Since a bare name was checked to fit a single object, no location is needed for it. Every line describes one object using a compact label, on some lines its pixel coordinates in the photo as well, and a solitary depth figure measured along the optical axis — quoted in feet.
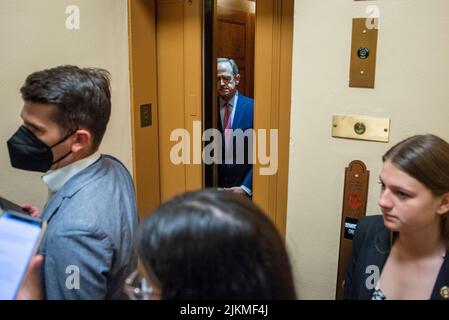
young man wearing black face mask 3.36
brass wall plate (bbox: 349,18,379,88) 5.23
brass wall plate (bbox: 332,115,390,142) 5.35
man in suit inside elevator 8.25
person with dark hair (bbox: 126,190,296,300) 2.14
